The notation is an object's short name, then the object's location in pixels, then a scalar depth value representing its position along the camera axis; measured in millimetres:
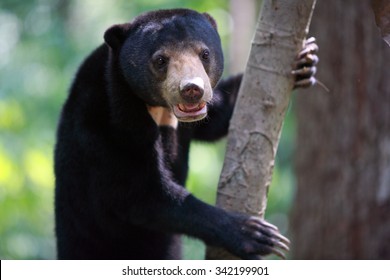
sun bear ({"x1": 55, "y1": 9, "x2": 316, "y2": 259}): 8586
